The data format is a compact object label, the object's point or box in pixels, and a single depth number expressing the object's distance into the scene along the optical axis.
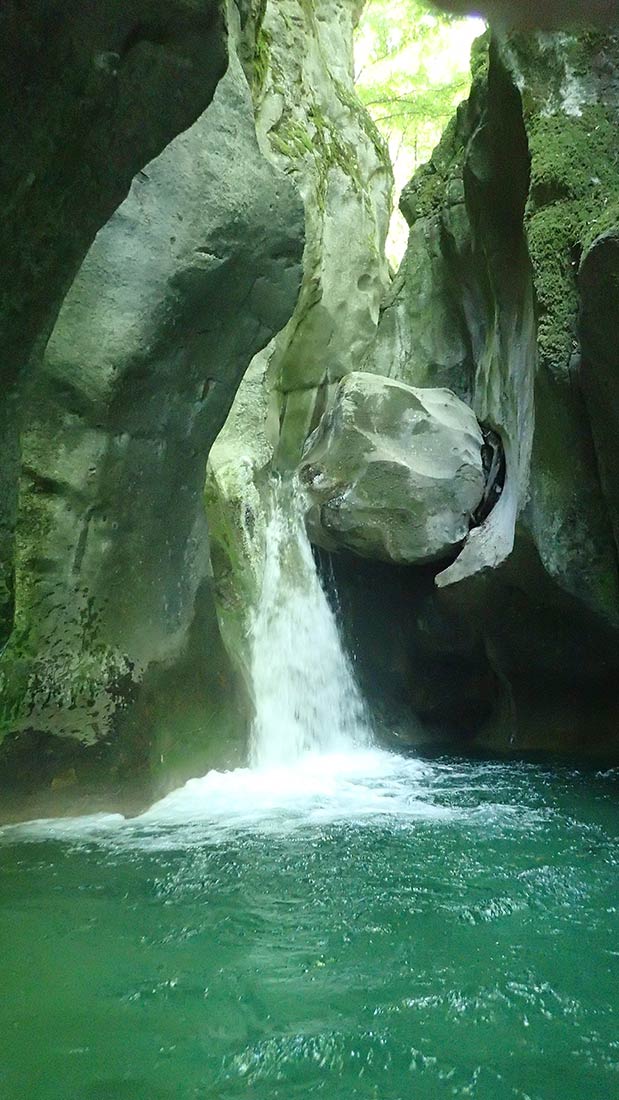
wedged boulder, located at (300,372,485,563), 8.27
